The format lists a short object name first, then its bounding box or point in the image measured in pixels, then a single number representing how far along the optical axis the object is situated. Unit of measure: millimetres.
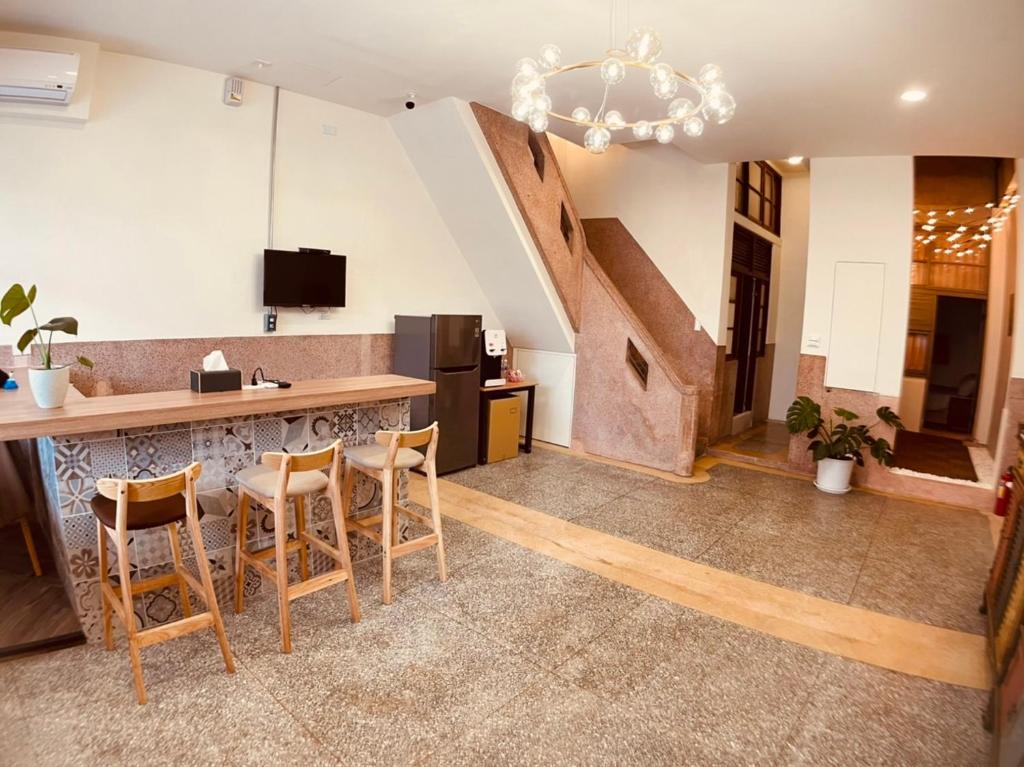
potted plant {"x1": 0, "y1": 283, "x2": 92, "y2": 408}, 2367
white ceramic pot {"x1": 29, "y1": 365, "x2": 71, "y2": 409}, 2422
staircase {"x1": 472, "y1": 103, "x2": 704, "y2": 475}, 5488
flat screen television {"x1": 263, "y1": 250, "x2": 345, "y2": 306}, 4680
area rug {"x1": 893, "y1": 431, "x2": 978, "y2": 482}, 5871
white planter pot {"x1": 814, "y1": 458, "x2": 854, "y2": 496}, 5387
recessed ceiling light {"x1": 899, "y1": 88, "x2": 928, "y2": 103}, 3883
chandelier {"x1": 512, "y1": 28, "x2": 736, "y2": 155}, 2467
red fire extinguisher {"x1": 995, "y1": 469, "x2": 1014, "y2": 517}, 4855
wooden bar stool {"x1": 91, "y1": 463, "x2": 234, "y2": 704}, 2277
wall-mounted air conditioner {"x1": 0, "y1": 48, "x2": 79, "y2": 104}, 3379
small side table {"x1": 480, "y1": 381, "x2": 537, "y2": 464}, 5855
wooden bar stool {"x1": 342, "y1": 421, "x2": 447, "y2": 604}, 3143
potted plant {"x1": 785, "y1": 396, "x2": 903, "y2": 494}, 5336
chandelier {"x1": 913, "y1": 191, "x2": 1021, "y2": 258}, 7020
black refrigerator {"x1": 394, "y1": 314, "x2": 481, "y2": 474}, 5297
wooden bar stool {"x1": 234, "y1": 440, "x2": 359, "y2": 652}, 2652
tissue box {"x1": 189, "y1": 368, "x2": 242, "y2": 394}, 2912
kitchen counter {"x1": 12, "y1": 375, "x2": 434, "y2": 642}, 2535
